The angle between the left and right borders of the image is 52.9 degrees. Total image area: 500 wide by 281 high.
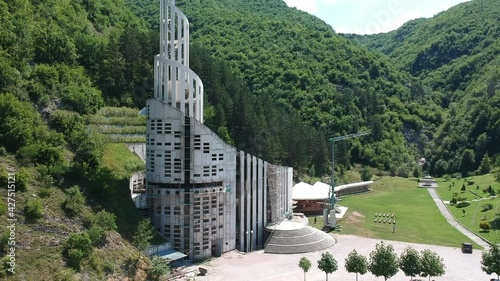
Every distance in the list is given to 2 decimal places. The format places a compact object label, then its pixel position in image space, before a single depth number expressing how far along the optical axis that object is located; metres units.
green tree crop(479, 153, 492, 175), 114.44
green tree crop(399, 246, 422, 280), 42.41
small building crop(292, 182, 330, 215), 78.88
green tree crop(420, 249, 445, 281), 41.84
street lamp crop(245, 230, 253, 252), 55.50
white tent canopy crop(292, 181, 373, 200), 79.06
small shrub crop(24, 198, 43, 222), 37.22
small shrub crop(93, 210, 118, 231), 41.38
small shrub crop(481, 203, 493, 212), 72.75
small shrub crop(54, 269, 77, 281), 33.96
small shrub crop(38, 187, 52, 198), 39.92
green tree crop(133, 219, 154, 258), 42.28
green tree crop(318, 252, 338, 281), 42.94
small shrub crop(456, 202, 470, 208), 80.12
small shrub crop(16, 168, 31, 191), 38.56
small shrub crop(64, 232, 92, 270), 36.31
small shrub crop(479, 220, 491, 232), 64.53
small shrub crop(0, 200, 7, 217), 35.33
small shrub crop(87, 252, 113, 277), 37.75
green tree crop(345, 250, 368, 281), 42.72
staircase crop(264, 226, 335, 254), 53.97
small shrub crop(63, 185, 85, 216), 40.72
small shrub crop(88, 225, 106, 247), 39.28
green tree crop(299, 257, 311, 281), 43.55
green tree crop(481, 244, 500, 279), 42.06
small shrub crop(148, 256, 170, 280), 41.22
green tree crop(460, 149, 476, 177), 124.88
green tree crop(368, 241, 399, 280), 41.91
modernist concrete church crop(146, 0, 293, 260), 49.69
